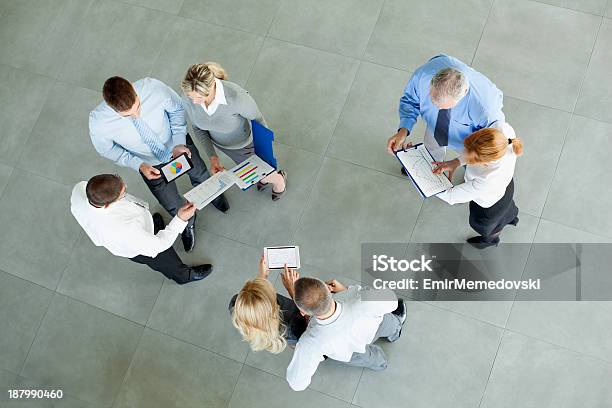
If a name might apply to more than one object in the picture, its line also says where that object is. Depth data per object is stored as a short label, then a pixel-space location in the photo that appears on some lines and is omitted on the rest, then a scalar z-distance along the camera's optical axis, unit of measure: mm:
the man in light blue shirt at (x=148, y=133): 3260
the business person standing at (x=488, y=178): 3041
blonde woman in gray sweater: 3256
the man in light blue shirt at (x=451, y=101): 3070
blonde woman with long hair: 2838
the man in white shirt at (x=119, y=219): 3068
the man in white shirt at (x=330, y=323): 2732
